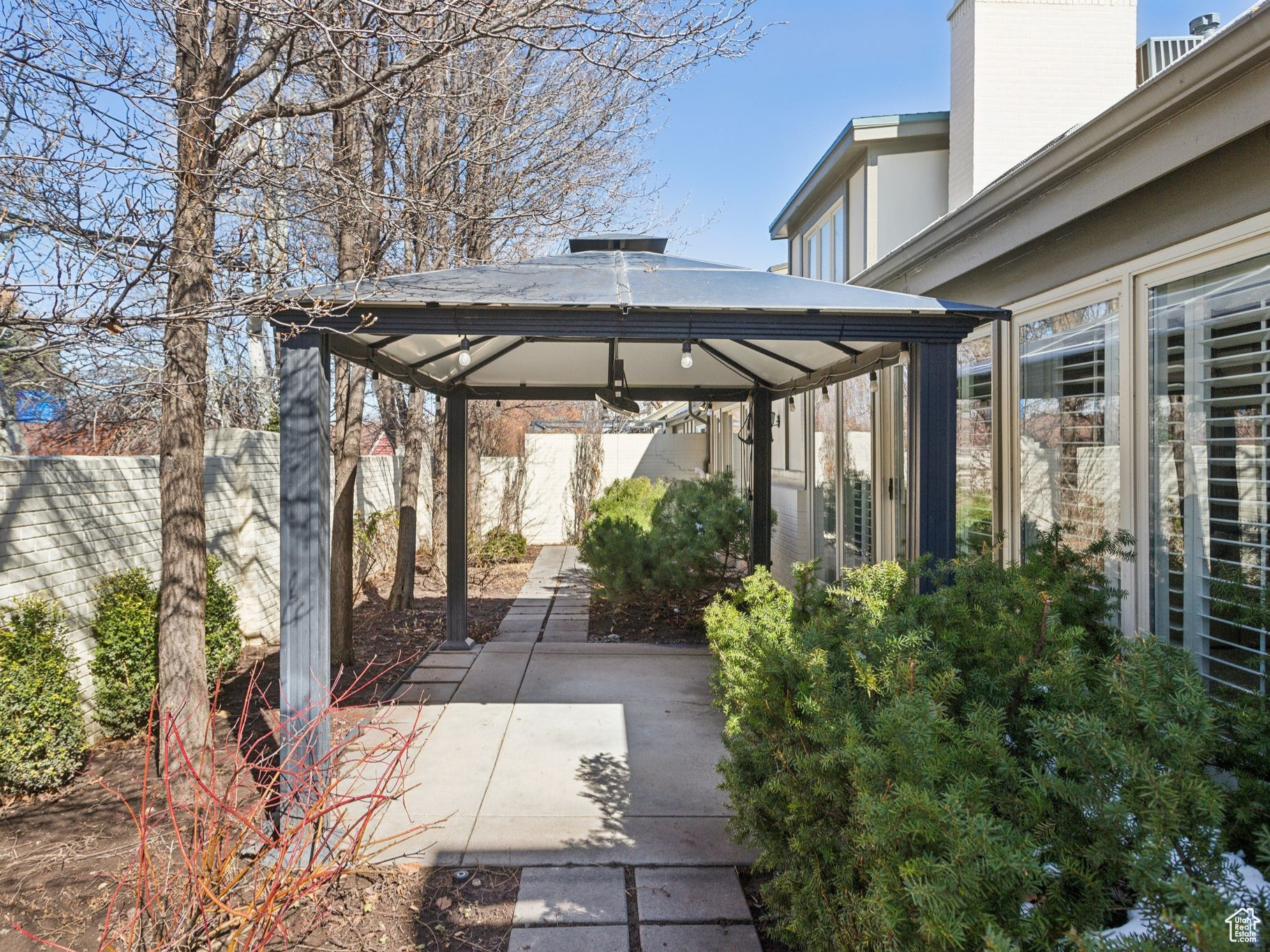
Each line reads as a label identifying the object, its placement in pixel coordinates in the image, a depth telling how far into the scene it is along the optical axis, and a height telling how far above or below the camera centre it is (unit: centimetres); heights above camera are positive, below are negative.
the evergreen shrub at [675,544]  770 -74
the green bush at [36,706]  368 -110
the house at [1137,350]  282 +55
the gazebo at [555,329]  350 +67
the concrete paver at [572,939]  280 -168
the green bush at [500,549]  1187 -119
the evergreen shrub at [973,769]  137 -65
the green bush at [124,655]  454 -104
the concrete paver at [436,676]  608 -158
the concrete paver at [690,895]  300 -168
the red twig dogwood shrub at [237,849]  208 -136
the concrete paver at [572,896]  298 -167
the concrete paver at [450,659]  654 -157
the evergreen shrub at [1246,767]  162 -68
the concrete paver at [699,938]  280 -169
